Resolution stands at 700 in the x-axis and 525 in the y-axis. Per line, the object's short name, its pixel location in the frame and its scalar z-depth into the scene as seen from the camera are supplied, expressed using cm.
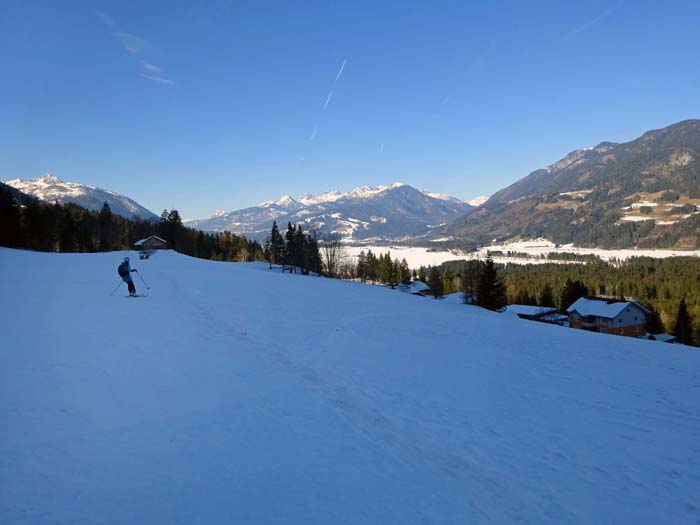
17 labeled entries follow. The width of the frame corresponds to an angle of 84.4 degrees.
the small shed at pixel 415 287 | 10138
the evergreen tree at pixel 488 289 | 6656
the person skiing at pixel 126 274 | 2121
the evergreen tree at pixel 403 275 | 11562
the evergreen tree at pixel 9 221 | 6334
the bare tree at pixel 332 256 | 9244
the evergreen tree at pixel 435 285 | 10762
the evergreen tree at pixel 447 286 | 11719
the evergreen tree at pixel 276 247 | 9039
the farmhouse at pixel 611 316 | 6500
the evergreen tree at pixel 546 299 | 8803
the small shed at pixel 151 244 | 7606
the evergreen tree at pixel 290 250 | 8017
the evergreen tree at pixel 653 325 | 7194
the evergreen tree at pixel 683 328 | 7150
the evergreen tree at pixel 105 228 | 9834
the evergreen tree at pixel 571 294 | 9112
